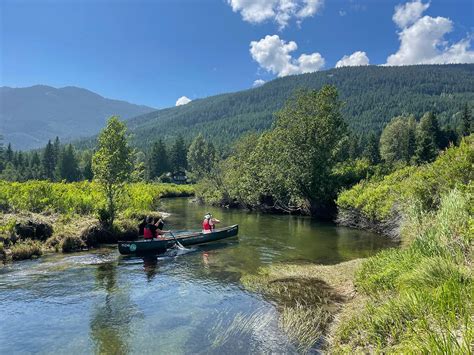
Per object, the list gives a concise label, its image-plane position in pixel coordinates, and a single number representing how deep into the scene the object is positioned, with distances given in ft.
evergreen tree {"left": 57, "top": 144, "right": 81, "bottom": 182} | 360.69
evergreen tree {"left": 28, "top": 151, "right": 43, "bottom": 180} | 367.45
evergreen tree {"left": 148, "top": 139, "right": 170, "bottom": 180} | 397.19
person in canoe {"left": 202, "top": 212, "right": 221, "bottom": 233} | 86.07
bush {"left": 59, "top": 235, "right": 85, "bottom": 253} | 67.56
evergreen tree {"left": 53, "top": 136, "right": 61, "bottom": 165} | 397.06
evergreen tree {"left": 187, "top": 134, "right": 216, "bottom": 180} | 392.72
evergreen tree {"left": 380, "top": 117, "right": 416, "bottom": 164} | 299.79
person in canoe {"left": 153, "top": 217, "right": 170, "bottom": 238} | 75.20
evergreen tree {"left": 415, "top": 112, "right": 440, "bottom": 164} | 201.46
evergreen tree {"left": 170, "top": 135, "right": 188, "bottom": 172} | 424.46
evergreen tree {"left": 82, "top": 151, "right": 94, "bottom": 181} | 354.95
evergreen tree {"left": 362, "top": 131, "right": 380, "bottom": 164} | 328.54
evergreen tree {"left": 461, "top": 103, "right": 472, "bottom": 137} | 269.50
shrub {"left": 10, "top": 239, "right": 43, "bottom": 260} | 60.23
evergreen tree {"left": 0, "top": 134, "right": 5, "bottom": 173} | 370.28
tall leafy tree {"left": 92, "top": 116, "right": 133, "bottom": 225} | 84.07
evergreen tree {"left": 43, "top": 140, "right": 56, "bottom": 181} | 384.88
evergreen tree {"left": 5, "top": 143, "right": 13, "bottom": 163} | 426.51
